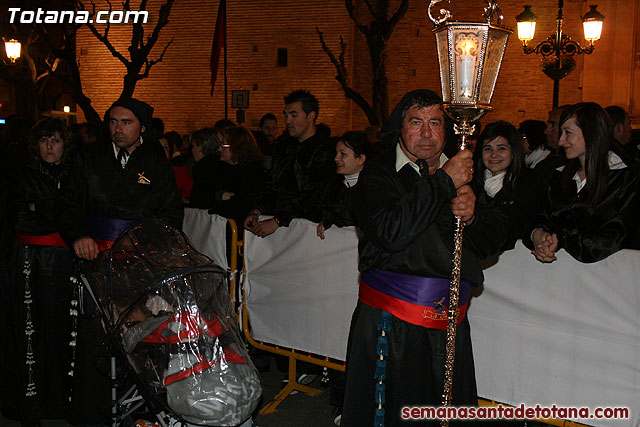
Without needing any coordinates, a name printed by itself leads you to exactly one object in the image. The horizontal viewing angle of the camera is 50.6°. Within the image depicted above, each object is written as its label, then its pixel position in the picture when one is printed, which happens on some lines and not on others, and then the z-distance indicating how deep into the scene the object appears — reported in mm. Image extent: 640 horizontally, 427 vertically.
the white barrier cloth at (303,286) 5648
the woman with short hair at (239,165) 6980
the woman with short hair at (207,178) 7133
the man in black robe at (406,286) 3432
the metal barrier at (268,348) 5879
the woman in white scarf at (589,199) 4246
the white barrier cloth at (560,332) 4270
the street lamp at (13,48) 24000
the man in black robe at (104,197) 5059
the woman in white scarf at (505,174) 5094
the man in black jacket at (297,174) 6070
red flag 23211
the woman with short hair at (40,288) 5406
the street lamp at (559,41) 14211
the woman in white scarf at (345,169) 5723
